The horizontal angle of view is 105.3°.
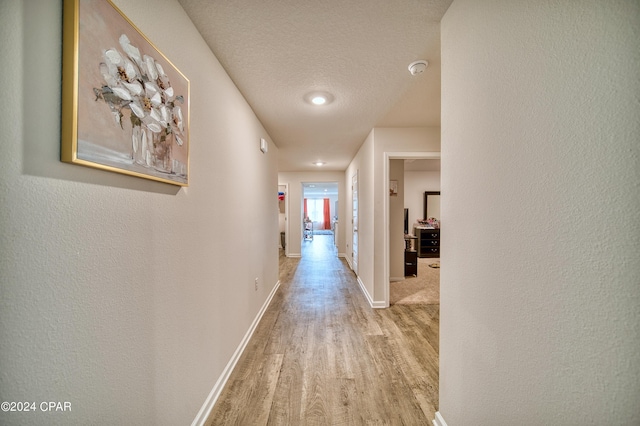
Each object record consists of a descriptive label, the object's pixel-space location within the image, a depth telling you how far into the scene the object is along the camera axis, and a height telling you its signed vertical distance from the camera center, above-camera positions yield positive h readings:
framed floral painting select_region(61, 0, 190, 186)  0.65 +0.39
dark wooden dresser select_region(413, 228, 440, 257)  6.56 -0.76
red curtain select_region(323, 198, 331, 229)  14.40 +0.09
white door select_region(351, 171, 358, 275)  4.46 -0.11
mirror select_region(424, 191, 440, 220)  7.07 +0.34
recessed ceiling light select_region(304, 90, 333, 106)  2.16 +1.07
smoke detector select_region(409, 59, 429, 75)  1.69 +1.05
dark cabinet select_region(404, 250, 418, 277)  4.66 -0.89
